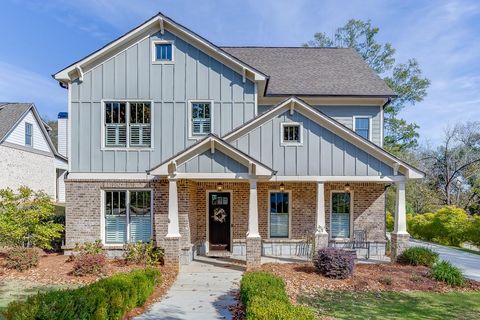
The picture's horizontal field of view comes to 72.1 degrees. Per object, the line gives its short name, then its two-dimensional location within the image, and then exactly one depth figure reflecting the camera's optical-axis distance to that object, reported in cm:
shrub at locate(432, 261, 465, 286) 965
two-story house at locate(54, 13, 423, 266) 1171
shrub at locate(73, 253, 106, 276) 1012
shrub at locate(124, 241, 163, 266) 1123
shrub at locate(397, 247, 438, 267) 1130
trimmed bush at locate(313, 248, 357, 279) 993
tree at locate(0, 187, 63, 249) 1161
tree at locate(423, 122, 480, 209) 3544
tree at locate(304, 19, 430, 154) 2448
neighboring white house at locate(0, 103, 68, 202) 2162
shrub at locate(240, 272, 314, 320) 479
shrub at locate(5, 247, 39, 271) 1061
